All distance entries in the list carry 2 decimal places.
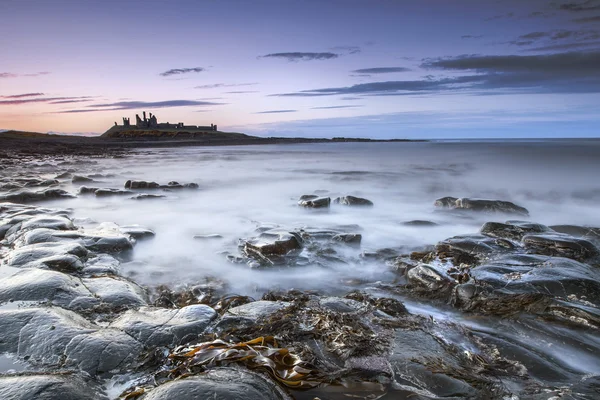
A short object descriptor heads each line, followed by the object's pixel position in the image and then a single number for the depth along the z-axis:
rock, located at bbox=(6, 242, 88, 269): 3.99
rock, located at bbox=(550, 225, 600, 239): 6.28
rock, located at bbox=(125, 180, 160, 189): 11.97
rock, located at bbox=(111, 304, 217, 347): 2.63
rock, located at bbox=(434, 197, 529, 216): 8.19
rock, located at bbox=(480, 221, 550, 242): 5.52
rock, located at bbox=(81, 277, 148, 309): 3.27
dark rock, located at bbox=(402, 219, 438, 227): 7.31
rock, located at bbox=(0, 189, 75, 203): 8.95
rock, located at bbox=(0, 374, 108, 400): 1.75
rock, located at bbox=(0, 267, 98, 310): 3.09
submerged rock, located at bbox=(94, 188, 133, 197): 10.13
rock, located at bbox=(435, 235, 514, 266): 4.77
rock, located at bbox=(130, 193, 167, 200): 9.92
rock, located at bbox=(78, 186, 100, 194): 10.61
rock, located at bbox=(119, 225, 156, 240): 6.09
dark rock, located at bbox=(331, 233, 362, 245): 5.89
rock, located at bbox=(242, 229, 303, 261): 5.12
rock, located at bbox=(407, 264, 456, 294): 3.89
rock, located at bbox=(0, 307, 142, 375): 2.28
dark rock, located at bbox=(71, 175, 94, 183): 12.86
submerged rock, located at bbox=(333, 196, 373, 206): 9.38
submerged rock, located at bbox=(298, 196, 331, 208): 8.92
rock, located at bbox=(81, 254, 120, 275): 4.15
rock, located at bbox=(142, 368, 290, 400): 1.77
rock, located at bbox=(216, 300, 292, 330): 2.96
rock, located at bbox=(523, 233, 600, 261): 4.74
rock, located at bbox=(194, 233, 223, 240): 6.34
